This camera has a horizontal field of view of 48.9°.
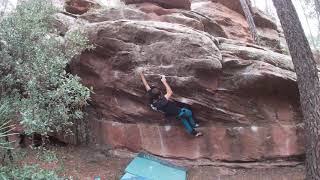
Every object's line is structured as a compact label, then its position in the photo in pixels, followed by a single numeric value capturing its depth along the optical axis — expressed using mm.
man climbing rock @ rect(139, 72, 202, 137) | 9203
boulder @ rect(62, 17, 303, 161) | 9595
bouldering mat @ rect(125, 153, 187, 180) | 9062
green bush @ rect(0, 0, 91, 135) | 7586
